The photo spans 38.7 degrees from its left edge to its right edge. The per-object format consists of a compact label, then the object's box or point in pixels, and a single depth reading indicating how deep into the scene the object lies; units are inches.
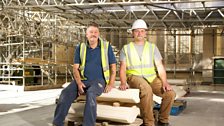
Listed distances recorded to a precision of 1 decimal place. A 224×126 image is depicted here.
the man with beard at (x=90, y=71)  205.5
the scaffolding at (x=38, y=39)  740.6
